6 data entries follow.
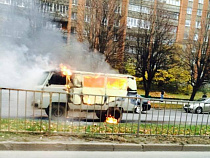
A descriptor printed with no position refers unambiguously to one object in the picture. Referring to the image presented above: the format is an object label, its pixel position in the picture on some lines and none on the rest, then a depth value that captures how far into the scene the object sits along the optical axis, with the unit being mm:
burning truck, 5625
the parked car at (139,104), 5320
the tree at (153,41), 19391
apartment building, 14156
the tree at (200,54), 19047
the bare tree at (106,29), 14180
